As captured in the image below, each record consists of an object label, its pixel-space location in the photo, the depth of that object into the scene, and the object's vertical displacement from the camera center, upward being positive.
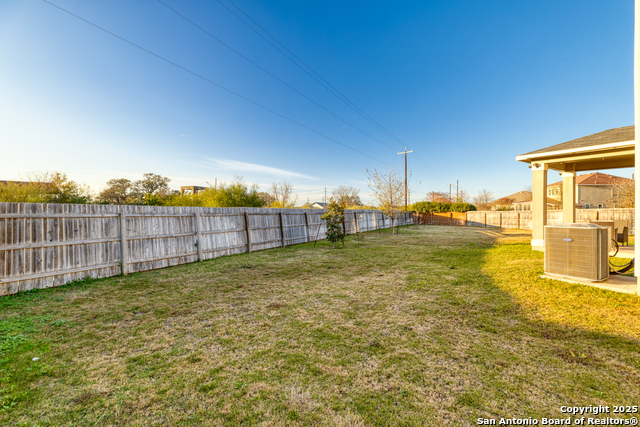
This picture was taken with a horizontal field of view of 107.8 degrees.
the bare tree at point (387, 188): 18.27 +1.75
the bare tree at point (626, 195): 17.50 +0.98
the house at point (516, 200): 39.97 +1.64
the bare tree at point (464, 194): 48.97 +3.27
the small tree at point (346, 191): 56.12 +4.89
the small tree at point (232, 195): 17.22 +1.30
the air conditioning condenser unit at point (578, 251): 3.98 -0.78
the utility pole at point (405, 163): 22.12 +4.54
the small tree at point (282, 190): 42.97 +4.00
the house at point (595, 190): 31.75 +2.50
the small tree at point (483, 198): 60.92 +2.98
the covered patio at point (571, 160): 6.05 +1.46
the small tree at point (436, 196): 46.28 +2.72
